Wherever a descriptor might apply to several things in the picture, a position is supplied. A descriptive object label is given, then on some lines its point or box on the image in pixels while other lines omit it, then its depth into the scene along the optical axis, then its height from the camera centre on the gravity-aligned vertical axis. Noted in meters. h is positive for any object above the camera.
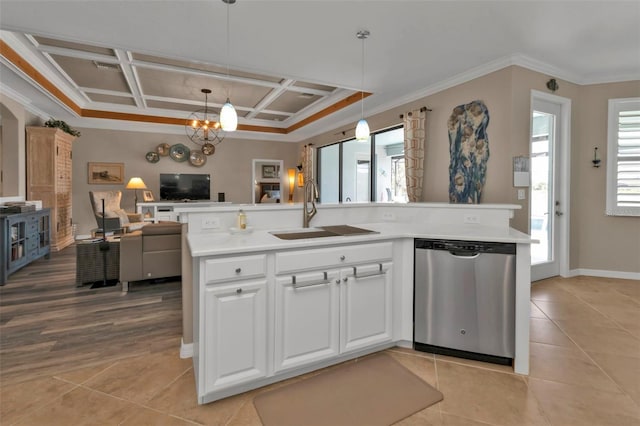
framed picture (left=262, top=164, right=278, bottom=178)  8.99 +1.00
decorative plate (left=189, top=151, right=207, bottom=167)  8.02 +1.21
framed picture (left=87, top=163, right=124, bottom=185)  7.14 +0.73
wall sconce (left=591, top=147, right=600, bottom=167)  4.09 +0.62
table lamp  6.88 +0.47
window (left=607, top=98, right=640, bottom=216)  3.99 +0.63
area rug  1.64 -1.09
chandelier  6.03 +1.77
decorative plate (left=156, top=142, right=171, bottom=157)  7.66 +1.37
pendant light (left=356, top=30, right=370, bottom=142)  3.16 +0.77
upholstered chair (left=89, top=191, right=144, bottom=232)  5.28 -0.17
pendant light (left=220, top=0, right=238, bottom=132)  2.55 +0.72
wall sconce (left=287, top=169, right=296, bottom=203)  9.07 +0.80
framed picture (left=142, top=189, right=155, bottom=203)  7.40 +0.23
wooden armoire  5.44 +0.59
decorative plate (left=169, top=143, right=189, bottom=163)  7.81 +1.33
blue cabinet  3.85 -0.47
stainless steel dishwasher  2.08 -0.63
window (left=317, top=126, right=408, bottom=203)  5.64 +0.77
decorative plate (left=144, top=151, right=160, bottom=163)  7.56 +1.17
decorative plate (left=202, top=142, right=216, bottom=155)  7.43 +1.37
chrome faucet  2.50 -0.01
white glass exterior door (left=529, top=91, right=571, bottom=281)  4.01 +0.32
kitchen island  1.72 -0.56
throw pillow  5.51 -0.20
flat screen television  7.77 +0.48
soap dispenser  2.29 -0.11
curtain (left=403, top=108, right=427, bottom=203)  4.41 +0.78
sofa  3.64 -0.57
